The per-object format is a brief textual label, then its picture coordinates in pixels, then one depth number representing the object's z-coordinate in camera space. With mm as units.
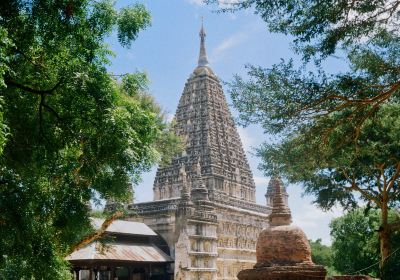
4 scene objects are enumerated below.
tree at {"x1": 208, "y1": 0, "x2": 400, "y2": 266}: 9984
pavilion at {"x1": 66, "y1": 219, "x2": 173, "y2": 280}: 26844
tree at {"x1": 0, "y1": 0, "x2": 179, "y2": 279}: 8484
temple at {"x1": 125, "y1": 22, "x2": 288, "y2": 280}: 32812
